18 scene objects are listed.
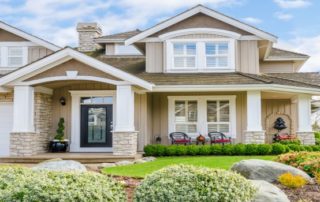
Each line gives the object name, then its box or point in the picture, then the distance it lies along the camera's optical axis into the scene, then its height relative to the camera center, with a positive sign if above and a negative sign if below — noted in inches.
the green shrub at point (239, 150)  649.6 -36.4
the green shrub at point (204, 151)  653.3 -38.2
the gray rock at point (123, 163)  554.6 -48.3
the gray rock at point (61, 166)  363.9 -34.6
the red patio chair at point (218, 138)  700.7 -20.3
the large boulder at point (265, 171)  356.8 -37.3
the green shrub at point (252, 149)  647.8 -34.9
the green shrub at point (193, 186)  241.3 -34.6
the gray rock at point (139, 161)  569.9 -47.0
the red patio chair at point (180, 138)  702.5 -20.4
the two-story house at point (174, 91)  668.1 +54.7
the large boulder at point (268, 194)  267.6 -43.0
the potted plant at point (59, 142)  696.4 -26.5
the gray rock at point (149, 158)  596.4 -46.4
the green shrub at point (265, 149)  644.1 -34.7
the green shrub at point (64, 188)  229.5 -34.2
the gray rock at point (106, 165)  528.1 -49.2
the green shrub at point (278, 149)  646.5 -34.7
